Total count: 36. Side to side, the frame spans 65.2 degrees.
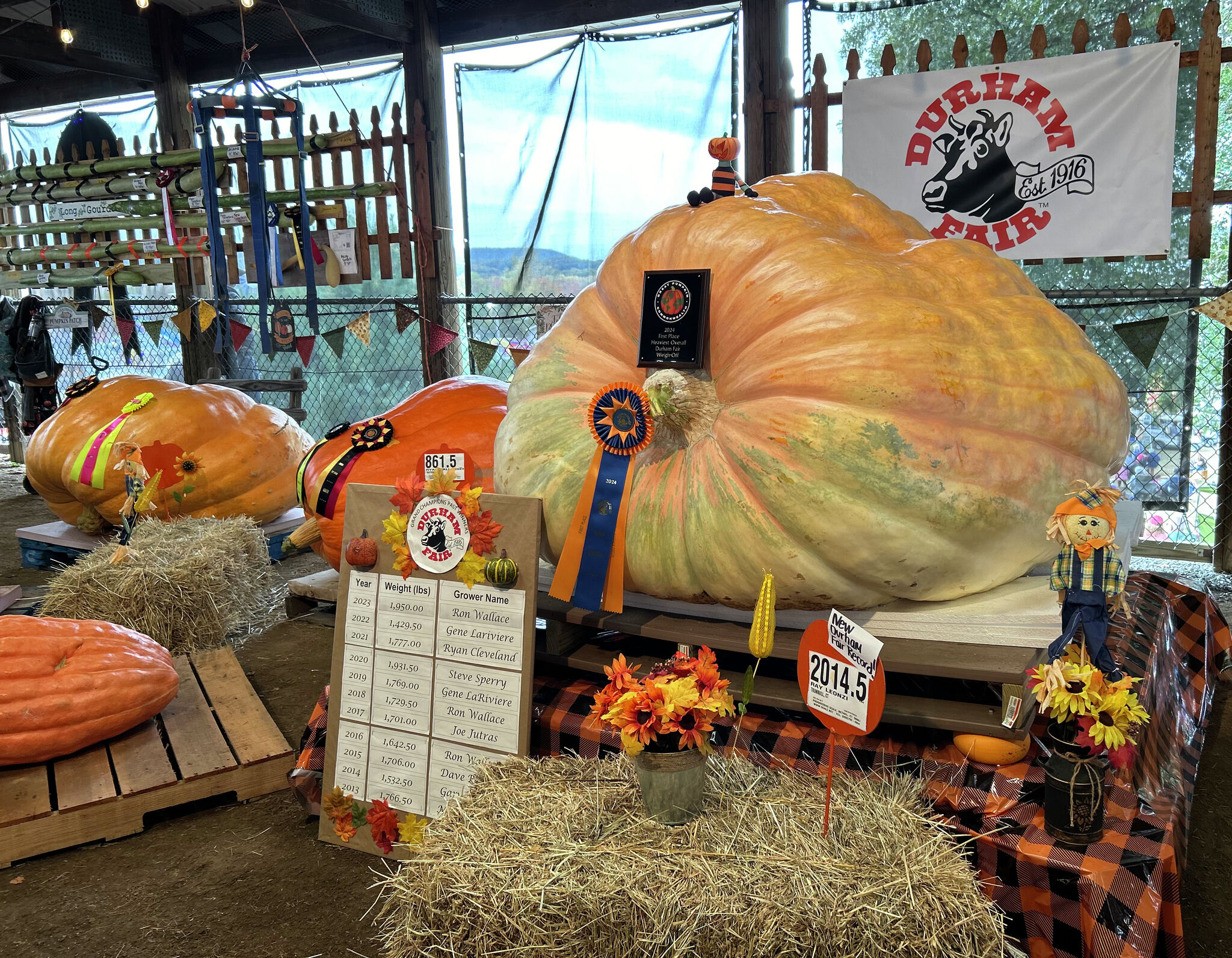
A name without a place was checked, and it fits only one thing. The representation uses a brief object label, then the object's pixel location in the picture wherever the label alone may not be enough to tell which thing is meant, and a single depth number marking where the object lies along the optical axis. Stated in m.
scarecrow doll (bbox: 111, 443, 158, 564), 3.84
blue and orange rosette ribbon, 2.13
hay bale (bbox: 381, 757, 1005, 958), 1.33
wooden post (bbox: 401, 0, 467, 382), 6.11
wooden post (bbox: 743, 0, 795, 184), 4.99
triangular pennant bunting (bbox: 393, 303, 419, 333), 6.04
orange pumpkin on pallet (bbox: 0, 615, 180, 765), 2.47
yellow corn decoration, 1.58
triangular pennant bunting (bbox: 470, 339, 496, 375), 5.59
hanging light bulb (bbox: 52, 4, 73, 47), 6.82
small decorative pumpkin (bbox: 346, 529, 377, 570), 2.26
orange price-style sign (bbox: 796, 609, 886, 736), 1.48
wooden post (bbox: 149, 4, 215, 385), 7.37
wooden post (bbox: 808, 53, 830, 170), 4.75
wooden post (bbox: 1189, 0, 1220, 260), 4.03
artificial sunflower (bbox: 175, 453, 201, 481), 4.45
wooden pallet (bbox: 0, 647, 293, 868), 2.34
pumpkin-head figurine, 2.28
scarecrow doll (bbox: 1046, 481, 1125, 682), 1.68
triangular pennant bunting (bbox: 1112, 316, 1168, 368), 4.07
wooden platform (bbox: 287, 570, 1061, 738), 1.82
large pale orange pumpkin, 1.93
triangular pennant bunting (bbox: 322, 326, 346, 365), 6.09
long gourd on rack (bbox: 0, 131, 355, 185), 6.30
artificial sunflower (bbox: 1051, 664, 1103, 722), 1.59
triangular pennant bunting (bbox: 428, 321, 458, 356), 5.88
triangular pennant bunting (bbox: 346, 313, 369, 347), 6.06
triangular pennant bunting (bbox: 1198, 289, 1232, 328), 3.93
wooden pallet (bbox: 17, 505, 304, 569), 4.77
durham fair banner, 4.14
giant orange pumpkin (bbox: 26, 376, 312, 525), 4.51
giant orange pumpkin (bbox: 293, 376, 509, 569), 3.32
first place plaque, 2.09
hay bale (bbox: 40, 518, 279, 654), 3.50
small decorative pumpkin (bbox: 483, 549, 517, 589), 2.07
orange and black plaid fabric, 1.55
